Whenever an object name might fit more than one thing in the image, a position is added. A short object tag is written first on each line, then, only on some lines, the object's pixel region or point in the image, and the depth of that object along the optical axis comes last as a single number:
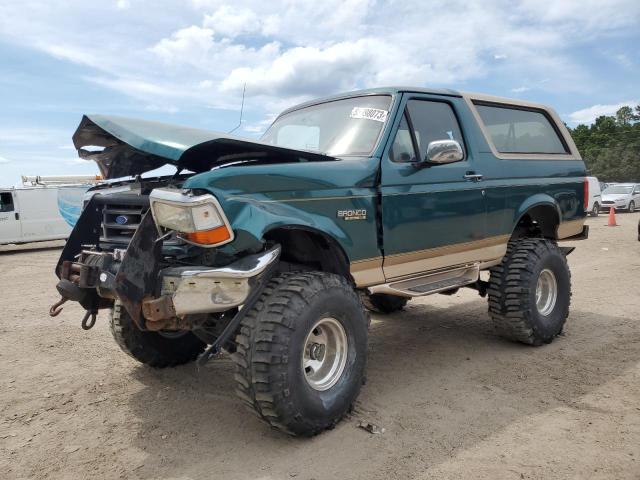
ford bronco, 3.17
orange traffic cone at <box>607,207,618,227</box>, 19.23
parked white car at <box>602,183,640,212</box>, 26.45
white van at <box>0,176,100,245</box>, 16.88
